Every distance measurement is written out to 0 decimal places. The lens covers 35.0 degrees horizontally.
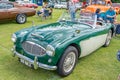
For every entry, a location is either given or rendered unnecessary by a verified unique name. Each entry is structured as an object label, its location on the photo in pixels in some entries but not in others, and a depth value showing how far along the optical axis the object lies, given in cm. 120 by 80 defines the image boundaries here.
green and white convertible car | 382
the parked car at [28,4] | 2595
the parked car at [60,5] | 2649
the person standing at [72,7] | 1170
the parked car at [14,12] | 994
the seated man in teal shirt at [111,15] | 891
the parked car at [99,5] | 1484
